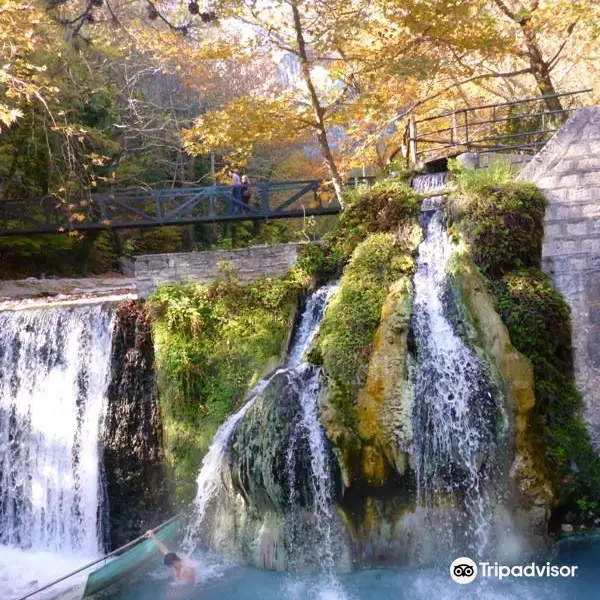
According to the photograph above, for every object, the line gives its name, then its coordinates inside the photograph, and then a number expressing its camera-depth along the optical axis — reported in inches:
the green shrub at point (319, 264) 303.3
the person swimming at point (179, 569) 212.4
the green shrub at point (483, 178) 274.1
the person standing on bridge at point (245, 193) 483.7
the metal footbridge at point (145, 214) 458.3
